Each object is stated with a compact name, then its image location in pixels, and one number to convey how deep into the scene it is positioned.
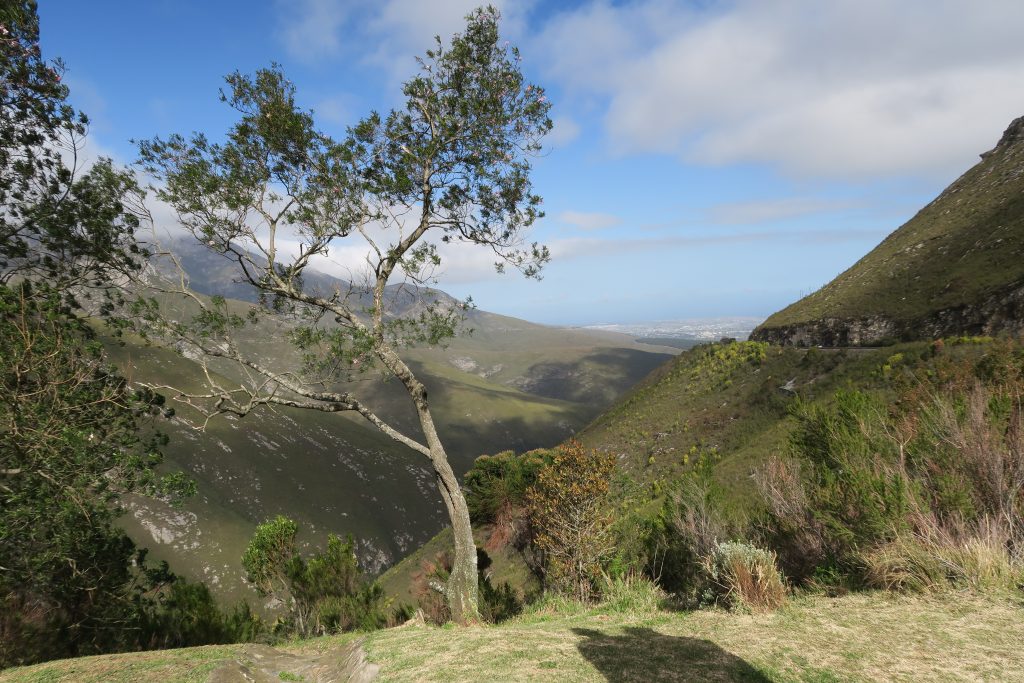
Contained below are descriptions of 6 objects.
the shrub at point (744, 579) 8.49
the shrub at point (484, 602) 15.49
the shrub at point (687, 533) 11.71
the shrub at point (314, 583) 24.67
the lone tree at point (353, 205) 14.33
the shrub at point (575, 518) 14.80
